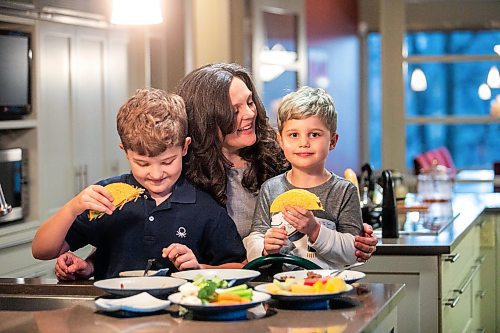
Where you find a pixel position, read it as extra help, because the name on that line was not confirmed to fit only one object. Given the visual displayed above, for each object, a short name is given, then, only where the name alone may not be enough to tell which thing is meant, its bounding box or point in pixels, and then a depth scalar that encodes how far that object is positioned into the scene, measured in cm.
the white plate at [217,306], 190
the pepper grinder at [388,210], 391
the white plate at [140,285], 208
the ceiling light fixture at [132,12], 496
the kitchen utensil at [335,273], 225
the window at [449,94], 1059
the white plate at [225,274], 217
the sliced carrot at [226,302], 192
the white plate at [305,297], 200
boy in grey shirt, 276
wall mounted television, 493
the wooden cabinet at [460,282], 388
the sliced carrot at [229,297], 194
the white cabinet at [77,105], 534
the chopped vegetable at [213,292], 193
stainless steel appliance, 502
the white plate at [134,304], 198
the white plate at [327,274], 221
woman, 283
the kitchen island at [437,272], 375
